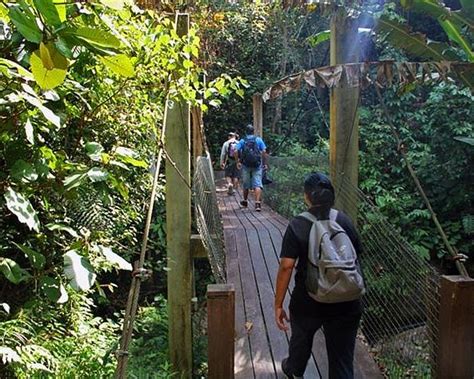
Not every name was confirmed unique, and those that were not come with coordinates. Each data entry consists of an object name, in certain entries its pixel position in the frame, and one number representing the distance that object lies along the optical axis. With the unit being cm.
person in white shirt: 648
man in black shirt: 170
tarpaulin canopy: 190
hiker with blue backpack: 523
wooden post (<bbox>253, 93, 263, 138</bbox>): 806
